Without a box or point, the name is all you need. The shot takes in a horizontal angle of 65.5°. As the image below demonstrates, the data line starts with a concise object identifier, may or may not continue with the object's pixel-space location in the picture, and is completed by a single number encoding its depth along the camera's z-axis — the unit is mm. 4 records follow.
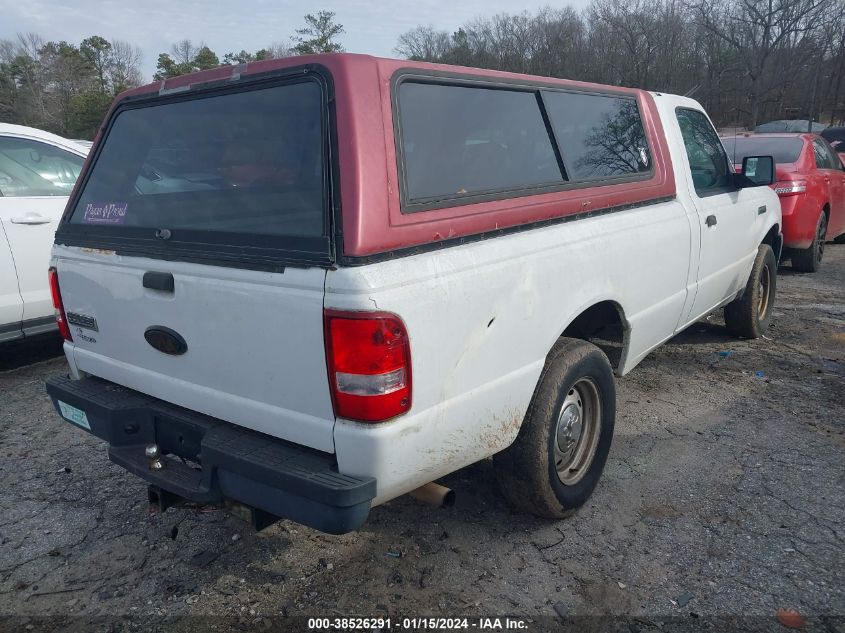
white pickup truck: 2061
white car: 4801
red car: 7608
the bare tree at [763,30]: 39438
